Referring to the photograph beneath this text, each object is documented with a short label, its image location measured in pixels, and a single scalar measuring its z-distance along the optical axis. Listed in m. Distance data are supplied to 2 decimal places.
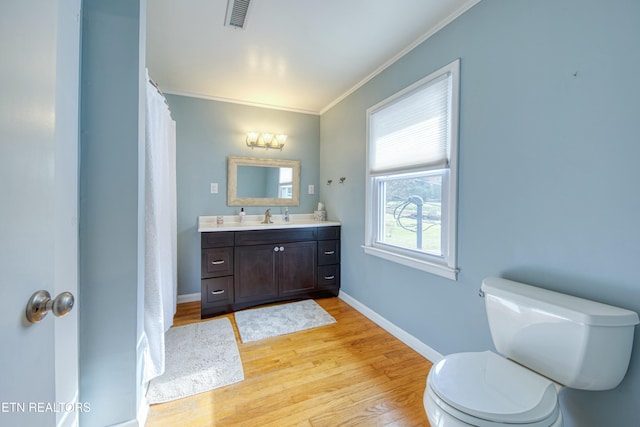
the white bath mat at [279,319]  2.26
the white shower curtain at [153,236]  1.47
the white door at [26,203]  0.49
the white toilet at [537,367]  0.88
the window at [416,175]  1.72
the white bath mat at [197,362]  1.59
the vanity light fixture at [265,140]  3.13
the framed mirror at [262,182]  3.12
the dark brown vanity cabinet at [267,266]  2.55
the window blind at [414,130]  1.77
